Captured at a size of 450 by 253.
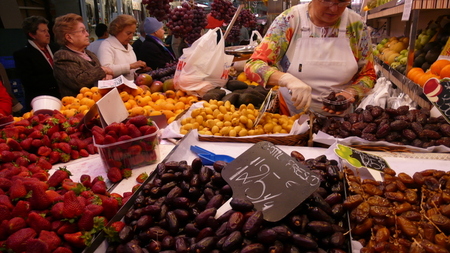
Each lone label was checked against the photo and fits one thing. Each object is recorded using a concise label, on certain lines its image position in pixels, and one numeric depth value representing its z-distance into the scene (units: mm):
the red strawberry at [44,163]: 1681
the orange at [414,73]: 2809
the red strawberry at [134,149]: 1676
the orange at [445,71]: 2199
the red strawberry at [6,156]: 1602
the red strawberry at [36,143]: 1792
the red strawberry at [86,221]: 1063
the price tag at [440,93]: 1241
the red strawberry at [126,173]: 1638
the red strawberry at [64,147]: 1847
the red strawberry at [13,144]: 1716
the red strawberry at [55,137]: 1866
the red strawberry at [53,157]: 1804
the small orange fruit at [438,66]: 2385
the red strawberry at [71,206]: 1065
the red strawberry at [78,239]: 1017
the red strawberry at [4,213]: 1050
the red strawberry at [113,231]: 1034
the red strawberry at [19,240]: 972
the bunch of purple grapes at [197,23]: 4910
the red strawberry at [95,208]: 1101
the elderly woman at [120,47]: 4512
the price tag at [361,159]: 1473
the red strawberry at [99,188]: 1281
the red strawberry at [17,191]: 1143
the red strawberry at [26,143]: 1778
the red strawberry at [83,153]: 1918
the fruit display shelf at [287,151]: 1594
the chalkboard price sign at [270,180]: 1045
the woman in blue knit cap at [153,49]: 5172
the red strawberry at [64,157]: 1846
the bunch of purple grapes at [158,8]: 4410
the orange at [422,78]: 2530
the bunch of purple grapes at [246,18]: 7031
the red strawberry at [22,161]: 1609
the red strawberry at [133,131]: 1666
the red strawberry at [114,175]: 1595
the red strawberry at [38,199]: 1120
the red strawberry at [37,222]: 1044
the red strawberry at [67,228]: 1046
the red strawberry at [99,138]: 1603
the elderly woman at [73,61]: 3389
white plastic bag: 3260
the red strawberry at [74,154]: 1892
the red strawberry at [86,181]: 1350
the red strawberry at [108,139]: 1595
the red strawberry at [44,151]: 1770
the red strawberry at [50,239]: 990
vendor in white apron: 2357
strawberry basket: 1629
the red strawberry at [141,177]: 1536
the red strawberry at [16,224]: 1026
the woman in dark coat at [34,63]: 4207
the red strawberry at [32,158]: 1699
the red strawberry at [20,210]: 1083
